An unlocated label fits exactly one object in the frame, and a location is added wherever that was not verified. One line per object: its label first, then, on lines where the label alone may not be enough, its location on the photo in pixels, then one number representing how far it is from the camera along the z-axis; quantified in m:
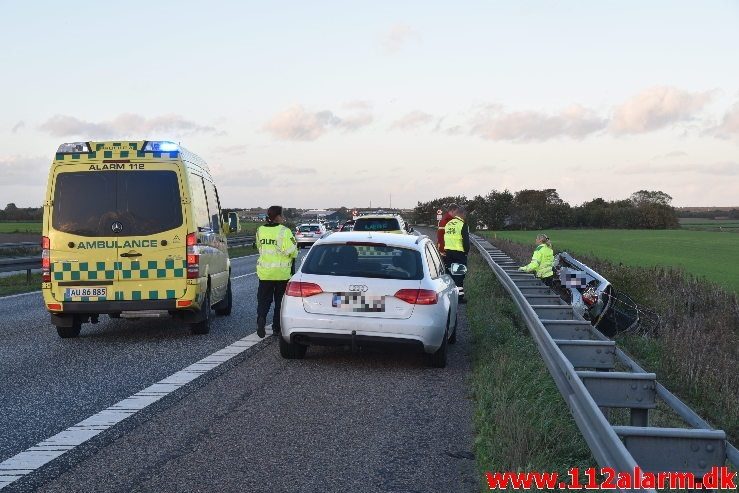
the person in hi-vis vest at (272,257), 11.16
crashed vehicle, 12.69
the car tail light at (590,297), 12.70
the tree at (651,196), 143.75
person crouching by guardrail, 14.66
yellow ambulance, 10.55
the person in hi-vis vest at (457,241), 15.84
